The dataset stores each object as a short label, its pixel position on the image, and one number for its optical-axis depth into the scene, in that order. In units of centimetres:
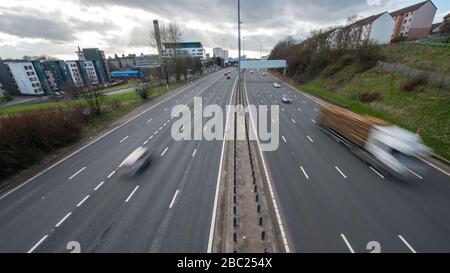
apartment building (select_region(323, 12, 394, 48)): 5238
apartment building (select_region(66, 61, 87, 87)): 9182
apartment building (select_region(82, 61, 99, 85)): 9812
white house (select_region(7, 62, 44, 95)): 7306
